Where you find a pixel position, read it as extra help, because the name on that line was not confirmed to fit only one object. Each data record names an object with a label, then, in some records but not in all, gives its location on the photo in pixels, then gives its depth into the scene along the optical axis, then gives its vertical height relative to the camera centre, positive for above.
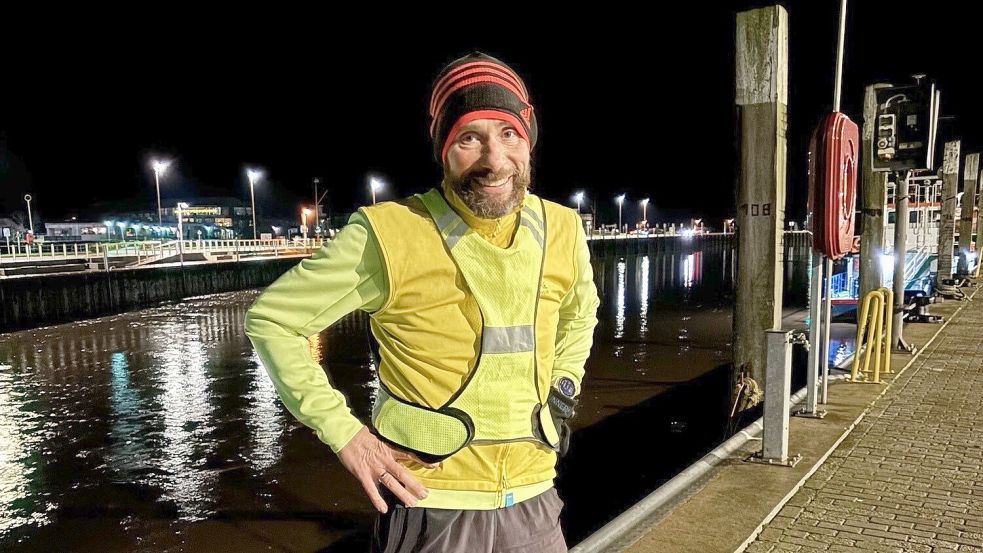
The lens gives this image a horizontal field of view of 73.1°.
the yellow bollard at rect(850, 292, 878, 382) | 8.21 -1.38
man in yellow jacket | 1.76 -0.28
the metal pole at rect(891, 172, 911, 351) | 9.74 -0.64
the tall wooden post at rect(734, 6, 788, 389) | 6.42 +0.51
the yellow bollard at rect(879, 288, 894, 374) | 8.57 -1.40
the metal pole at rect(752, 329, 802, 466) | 5.20 -1.41
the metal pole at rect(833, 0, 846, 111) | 6.58 +1.56
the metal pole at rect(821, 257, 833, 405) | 6.73 -0.97
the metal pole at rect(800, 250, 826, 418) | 6.35 -1.05
